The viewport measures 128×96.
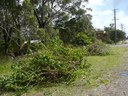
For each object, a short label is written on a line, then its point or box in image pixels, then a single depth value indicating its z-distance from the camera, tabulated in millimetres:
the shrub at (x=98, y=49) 9134
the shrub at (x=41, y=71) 3660
